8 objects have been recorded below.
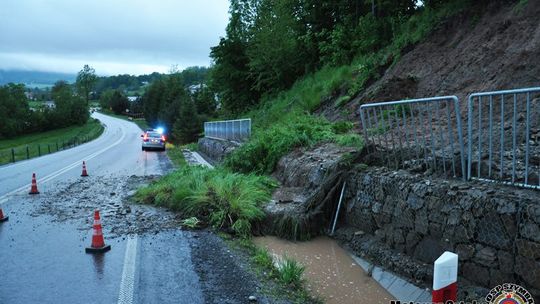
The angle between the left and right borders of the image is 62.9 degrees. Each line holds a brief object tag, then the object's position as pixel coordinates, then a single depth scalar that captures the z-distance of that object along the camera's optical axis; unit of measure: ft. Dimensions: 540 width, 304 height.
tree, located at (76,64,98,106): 570.05
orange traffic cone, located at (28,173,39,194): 41.22
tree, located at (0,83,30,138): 289.74
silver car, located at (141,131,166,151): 106.83
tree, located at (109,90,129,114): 515.09
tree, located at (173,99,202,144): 151.94
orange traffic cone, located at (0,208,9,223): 29.53
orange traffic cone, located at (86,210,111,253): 22.58
